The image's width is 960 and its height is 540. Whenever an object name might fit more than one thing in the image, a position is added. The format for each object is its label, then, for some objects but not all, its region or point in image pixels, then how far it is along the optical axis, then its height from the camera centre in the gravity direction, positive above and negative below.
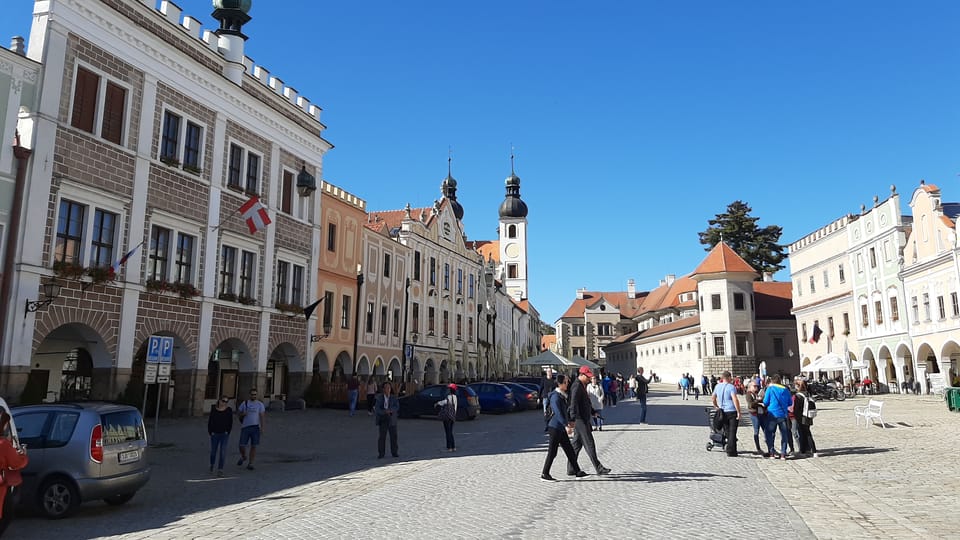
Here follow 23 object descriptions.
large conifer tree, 85.69 +18.54
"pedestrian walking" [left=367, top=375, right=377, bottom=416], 27.54 -0.57
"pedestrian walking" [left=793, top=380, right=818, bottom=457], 14.84 -0.79
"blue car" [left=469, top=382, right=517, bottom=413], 31.30 -0.80
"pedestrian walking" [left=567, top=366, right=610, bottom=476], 11.73 -0.61
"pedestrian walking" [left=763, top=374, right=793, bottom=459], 14.24 -0.52
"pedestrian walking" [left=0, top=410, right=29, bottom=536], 7.26 -0.92
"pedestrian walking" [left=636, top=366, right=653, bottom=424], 24.36 -0.38
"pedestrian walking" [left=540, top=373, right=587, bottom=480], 11.44 -0.82
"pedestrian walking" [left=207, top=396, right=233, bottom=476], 12.99 -0.93
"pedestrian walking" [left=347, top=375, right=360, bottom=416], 28.41 -0.53
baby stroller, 15.54 -1.24
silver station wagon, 8.91 -1.05
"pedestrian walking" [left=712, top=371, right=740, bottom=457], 14.55 -0.50
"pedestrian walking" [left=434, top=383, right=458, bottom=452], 16.38 -0.79
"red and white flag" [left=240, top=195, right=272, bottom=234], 23.28 +5.71
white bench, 21.32 -0.93
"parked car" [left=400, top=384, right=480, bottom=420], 26.78 -0.88
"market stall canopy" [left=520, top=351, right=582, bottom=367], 43.84 +1.38
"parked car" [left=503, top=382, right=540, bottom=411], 32.88 -0.76
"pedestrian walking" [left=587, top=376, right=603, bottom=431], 16.74 -0.49
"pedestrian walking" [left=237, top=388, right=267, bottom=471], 13.88 -0.90
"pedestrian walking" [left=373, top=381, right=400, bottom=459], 15.36 -0.84
